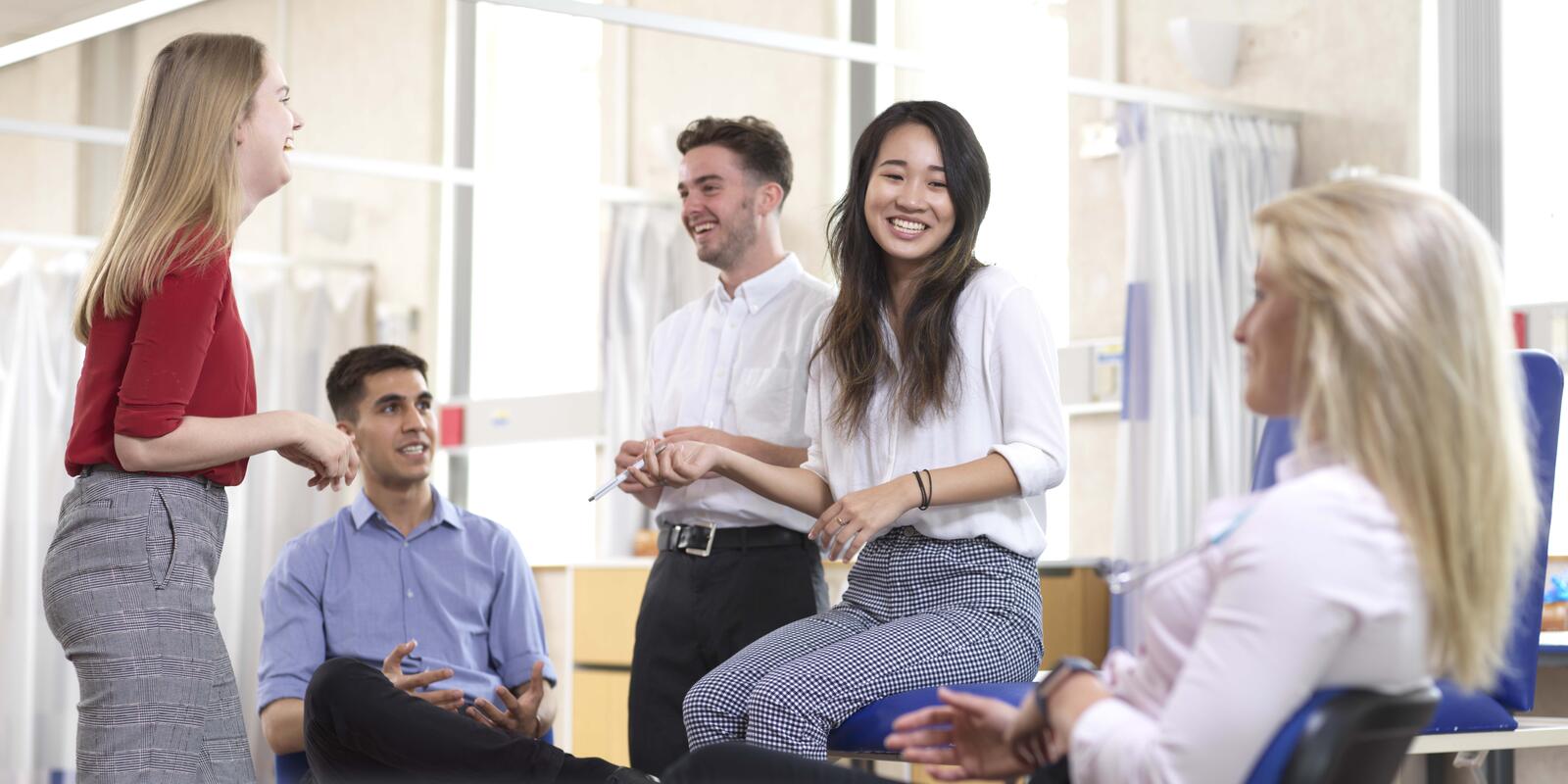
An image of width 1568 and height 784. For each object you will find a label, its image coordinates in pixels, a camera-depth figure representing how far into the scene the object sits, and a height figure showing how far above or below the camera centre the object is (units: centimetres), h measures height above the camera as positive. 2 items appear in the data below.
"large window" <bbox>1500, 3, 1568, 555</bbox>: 428 +72
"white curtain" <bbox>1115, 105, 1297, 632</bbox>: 455 +25
